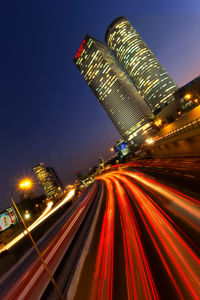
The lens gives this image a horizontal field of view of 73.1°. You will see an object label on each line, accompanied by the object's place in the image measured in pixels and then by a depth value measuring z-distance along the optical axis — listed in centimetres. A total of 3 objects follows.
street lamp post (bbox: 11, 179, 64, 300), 831
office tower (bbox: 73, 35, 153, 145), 19175
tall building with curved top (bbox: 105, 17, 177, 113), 19838
